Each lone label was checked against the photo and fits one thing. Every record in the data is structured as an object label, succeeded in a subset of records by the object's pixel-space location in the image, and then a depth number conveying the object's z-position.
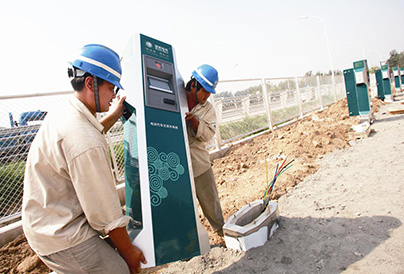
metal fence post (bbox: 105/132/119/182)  4.25
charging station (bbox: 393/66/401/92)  17.24
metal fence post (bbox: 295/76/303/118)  11.32
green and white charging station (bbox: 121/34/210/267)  1.70
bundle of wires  2.71
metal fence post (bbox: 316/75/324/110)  13.73
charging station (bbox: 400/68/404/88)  18.61
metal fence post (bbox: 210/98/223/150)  6.31
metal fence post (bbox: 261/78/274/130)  8.48
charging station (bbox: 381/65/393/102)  12.99
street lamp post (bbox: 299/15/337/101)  16.50
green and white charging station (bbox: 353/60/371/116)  7.02
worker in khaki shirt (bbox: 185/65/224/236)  2.42
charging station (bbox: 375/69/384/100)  12.93
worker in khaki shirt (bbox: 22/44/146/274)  1.27
